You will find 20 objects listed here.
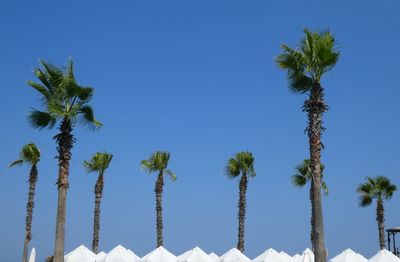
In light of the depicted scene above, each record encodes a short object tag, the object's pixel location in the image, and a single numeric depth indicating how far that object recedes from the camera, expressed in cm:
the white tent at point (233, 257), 3672
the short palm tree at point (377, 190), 4785
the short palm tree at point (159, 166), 4581
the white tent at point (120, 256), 3494
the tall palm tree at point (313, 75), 2170
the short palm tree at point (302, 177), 4541
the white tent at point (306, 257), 3019
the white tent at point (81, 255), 3509
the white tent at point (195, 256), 3859
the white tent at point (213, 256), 4109
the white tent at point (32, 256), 3212
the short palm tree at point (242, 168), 4531
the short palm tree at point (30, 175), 3984
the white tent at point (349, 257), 3475
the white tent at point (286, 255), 3742
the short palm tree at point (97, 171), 4460
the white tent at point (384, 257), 3259
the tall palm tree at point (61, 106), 2105
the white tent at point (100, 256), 3638
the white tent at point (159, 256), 3556
